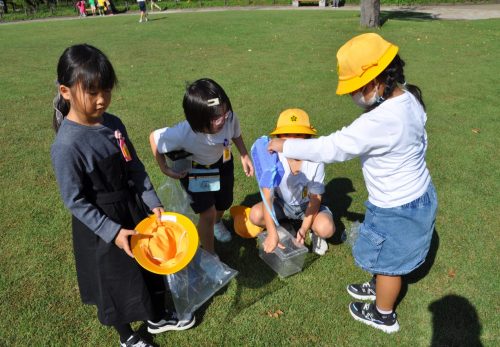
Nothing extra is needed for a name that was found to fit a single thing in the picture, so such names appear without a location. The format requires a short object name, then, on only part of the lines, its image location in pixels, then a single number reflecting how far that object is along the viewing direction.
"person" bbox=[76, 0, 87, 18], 24.02
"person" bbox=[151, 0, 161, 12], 25.39
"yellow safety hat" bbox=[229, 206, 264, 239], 3.12
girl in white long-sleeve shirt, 1.78
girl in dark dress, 1.65
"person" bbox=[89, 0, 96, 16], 24.49
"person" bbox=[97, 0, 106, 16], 24.16
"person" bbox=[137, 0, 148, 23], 18.50
